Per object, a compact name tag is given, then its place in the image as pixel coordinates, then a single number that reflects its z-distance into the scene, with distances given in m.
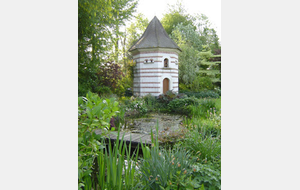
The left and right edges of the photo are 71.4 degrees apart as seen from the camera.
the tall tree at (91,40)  5.48
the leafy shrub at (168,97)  14.58
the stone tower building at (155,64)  17.73
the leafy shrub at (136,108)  11.38
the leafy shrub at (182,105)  11.92
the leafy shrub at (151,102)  14.12
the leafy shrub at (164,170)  2.31
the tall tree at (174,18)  31.27
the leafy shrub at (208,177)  2.40
